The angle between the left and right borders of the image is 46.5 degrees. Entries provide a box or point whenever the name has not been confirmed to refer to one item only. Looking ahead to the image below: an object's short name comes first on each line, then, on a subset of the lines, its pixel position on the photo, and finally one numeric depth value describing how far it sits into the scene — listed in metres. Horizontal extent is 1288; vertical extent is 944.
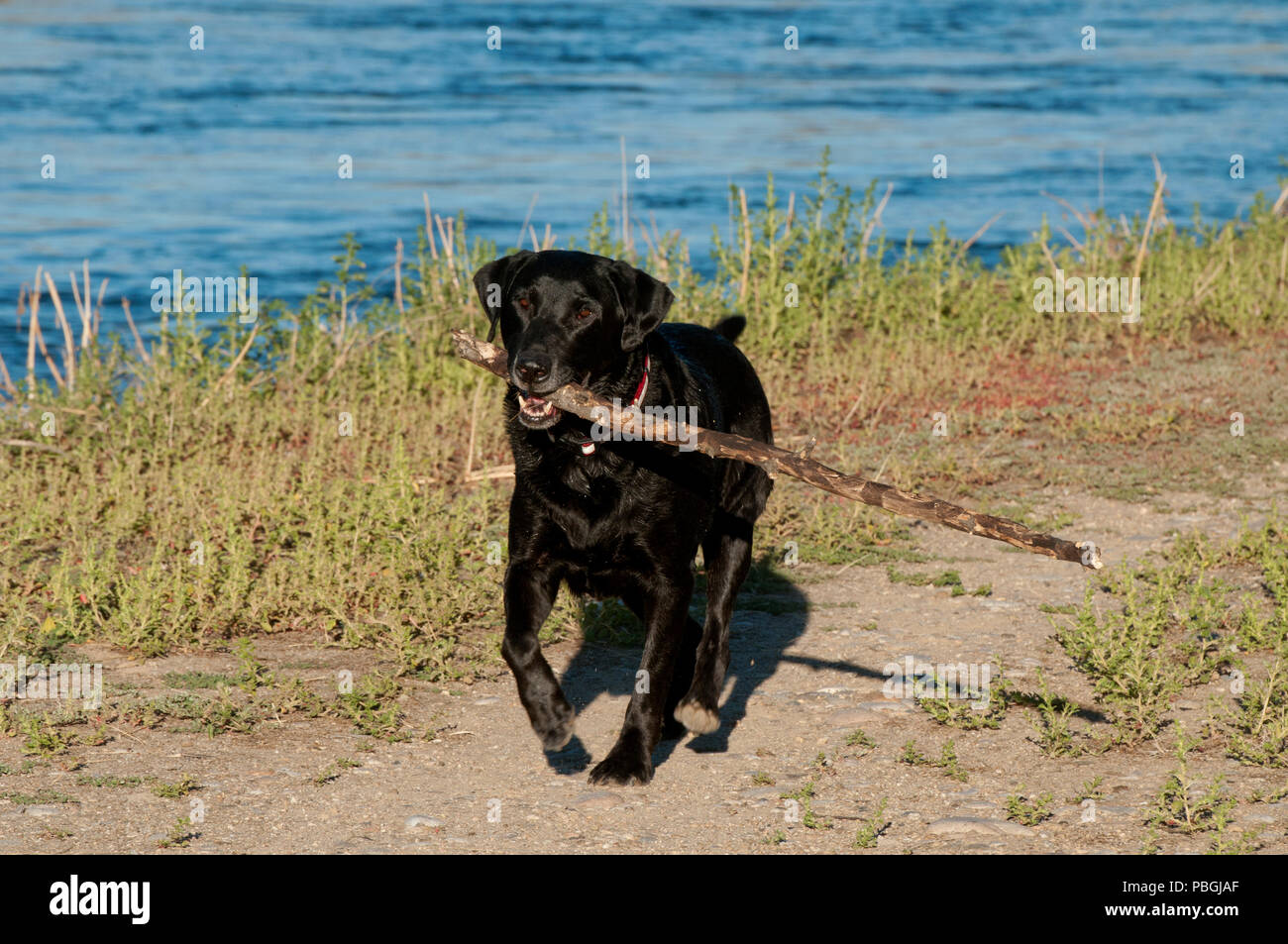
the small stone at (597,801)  4.56
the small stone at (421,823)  4.34
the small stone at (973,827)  4.29
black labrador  4.74
